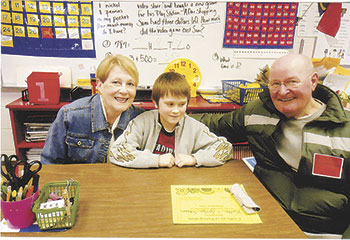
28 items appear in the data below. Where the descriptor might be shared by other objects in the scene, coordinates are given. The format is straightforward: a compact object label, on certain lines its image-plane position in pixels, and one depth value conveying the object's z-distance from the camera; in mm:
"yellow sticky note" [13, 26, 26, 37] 2102
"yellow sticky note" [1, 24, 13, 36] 2078
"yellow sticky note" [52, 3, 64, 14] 2102
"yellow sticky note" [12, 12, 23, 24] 2076
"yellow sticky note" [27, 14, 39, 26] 2088
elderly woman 1186
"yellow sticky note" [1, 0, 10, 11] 2029
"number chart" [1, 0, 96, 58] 2076
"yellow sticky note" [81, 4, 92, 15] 2109
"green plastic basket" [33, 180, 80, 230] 708
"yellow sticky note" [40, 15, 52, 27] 2104
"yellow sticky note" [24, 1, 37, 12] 2046
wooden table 729
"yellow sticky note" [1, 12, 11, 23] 2049
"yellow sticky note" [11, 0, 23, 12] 2055
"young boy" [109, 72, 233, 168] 1065
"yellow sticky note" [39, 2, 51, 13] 2085
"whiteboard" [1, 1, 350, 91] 2182
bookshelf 1857
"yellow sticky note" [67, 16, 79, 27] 2131
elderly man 1035
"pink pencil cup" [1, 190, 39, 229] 695
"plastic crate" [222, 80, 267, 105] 1828
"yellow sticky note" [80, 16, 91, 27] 2143
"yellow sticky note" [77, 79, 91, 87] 2295
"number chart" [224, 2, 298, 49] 2229
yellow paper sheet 780
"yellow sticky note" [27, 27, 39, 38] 2113
